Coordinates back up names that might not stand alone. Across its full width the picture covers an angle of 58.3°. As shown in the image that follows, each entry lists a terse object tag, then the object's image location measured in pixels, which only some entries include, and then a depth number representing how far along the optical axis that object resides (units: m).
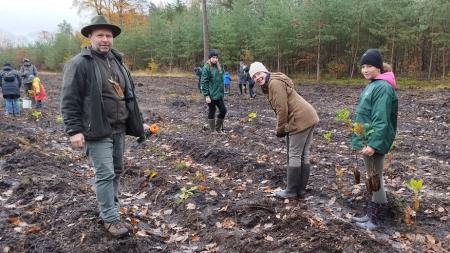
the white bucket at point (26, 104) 14.85
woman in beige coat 5.16
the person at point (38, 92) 15.32
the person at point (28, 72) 15.70
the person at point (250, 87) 19.29
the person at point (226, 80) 20.88
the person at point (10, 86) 13.51
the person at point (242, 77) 20.51
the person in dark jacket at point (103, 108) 3.90
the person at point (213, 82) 9.80
